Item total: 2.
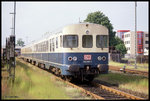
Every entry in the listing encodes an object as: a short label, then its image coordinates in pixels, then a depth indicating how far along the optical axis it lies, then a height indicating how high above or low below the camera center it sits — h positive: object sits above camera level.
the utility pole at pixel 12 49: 13.57 +0.21
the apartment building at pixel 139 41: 100.25 +4.76
